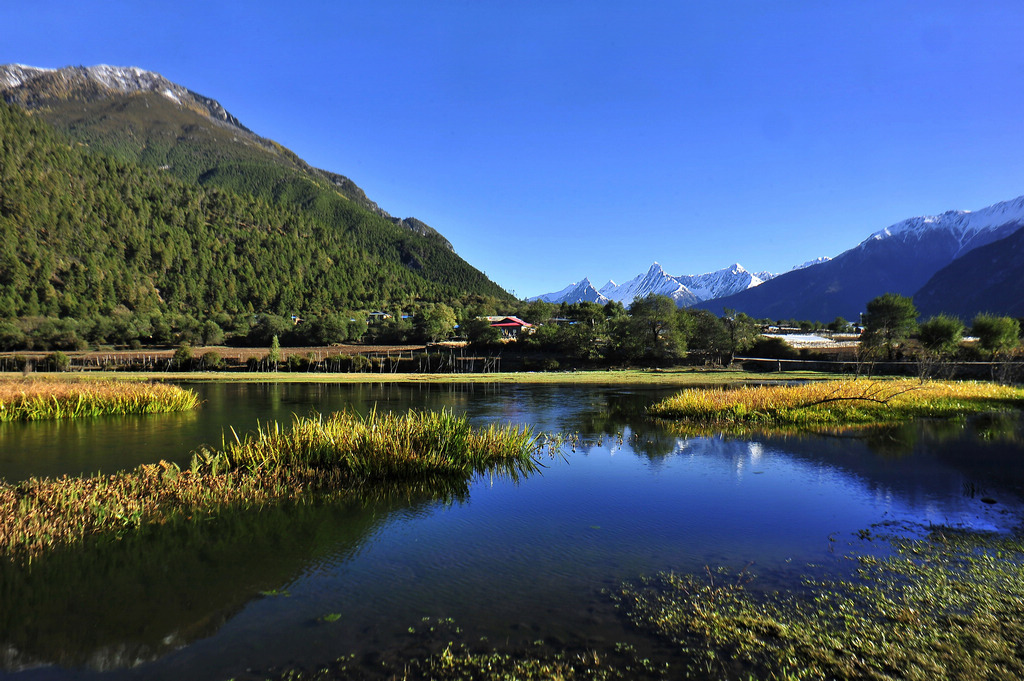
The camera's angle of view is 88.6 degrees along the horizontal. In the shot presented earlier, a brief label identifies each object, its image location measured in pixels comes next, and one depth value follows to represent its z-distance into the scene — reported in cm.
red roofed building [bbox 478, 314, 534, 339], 11315
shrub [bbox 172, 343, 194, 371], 7500
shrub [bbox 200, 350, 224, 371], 7725
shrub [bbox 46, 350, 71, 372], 7100
